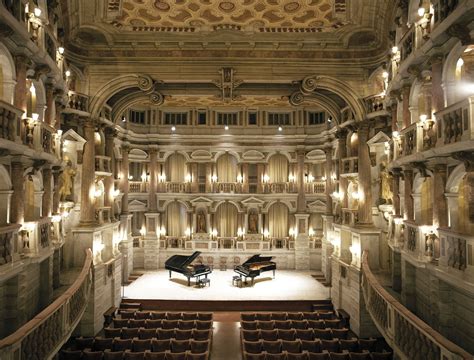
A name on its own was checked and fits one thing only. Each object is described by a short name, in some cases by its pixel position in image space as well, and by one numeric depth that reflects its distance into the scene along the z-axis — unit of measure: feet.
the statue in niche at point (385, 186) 49.75
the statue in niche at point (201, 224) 84.94
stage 59.00
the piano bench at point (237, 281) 68.45
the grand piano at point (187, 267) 67.26
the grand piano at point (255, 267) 67.62
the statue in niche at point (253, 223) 85.10
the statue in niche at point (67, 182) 49.09
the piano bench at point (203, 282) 67.09
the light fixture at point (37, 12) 32.09
